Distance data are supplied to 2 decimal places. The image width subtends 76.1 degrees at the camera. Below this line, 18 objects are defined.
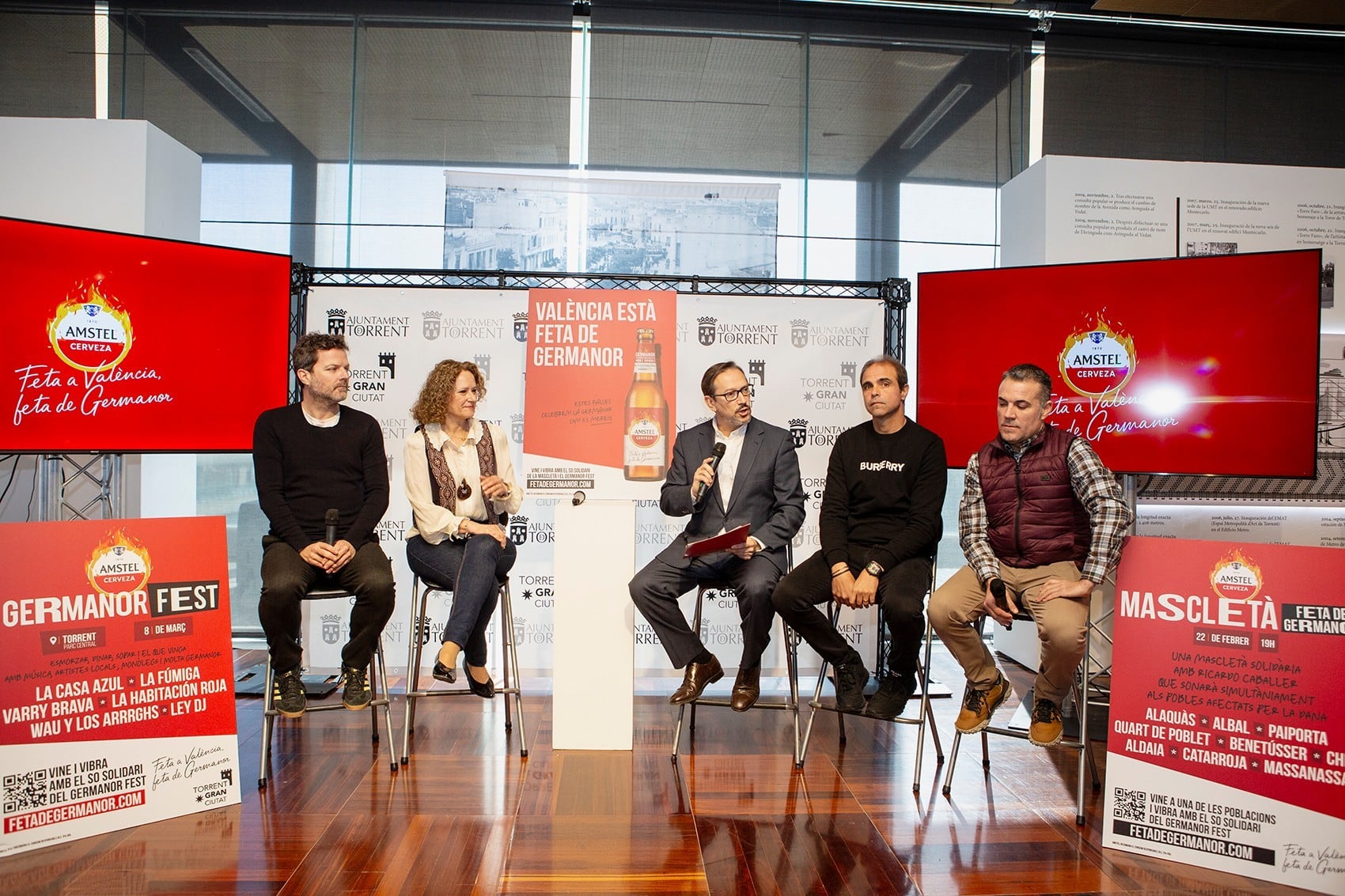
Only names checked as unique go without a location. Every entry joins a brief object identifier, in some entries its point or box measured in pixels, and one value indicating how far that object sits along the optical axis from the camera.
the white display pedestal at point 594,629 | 3.15
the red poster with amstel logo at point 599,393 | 4.06
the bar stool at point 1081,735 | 2.52
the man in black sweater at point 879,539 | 2.95
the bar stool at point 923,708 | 2.78
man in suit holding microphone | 3.13
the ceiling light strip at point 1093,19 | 5.32
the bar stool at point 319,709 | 2.74
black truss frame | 4.01
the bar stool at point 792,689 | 2.98
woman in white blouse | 3.13
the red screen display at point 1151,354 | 3.33
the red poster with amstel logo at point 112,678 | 2.27
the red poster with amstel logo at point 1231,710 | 2.12
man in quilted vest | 2.69
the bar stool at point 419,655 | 3.05
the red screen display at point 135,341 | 3.23
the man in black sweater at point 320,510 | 2.85
